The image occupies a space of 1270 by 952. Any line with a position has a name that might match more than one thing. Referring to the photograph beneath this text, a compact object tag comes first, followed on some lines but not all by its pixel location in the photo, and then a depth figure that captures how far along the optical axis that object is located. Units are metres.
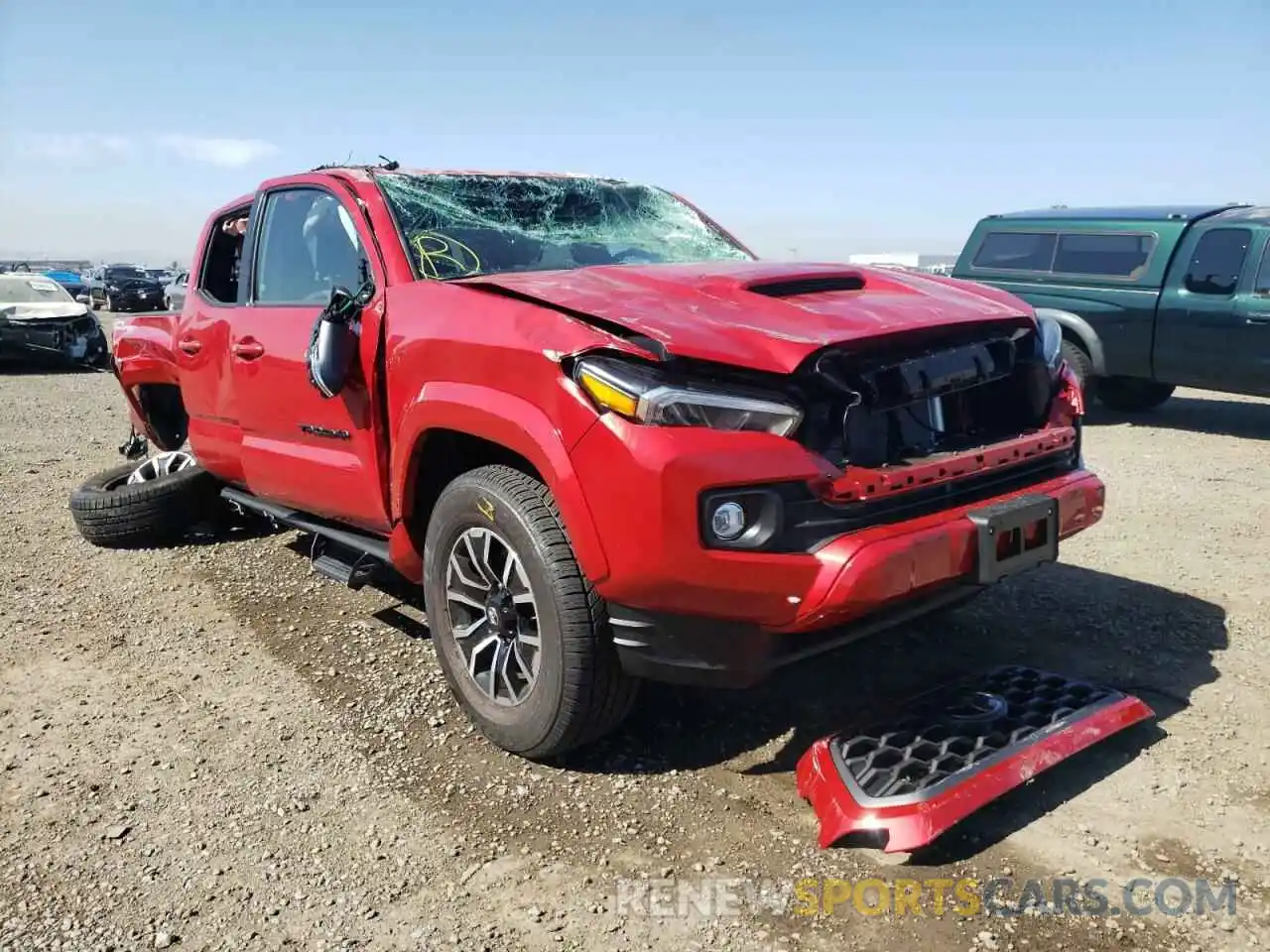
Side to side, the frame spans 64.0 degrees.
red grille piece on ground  2.56
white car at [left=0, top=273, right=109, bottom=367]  14.80
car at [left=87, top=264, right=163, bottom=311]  31.73
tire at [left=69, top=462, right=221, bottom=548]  5.30
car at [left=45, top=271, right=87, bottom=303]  31.38
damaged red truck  2.55
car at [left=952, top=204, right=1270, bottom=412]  8.19
